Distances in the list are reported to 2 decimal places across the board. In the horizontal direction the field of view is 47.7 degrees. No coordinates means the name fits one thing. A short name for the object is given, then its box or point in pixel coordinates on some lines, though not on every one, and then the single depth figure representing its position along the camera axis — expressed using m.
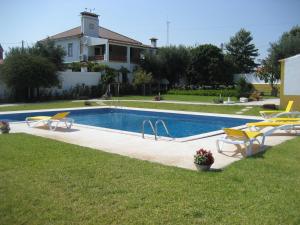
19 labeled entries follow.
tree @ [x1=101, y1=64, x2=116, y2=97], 33.14
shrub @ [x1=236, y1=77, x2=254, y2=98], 27.30
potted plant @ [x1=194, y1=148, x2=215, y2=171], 6.57
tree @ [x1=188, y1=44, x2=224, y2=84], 41.50
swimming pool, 15.20
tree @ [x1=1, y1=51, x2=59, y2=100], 25.09
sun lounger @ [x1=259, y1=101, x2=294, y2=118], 14.63
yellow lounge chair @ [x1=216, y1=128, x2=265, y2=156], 8.27
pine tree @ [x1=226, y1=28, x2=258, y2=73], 63.53
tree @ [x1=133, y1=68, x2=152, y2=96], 34.62
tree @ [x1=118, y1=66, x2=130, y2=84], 37.21
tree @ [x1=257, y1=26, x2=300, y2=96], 35.88
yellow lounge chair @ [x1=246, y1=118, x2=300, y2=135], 10.77
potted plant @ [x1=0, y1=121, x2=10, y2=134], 11.20
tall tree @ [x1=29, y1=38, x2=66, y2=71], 31.31
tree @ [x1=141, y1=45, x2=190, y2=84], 38.59
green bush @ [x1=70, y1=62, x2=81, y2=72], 35.55
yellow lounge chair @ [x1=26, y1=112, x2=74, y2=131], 12.55
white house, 37.38
